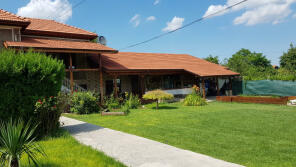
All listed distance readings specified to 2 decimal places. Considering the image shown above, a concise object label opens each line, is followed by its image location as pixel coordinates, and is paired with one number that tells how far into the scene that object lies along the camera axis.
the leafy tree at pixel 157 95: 14.10
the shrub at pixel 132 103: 14.95
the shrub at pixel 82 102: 12.47
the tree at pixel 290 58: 45.70
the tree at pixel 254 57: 73.12
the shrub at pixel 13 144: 3.43
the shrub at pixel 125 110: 12.12
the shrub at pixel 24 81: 5.96
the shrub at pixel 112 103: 13.71
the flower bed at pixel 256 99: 15.14
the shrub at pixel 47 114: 6.45
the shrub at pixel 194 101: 15.86
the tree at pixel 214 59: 48.88
